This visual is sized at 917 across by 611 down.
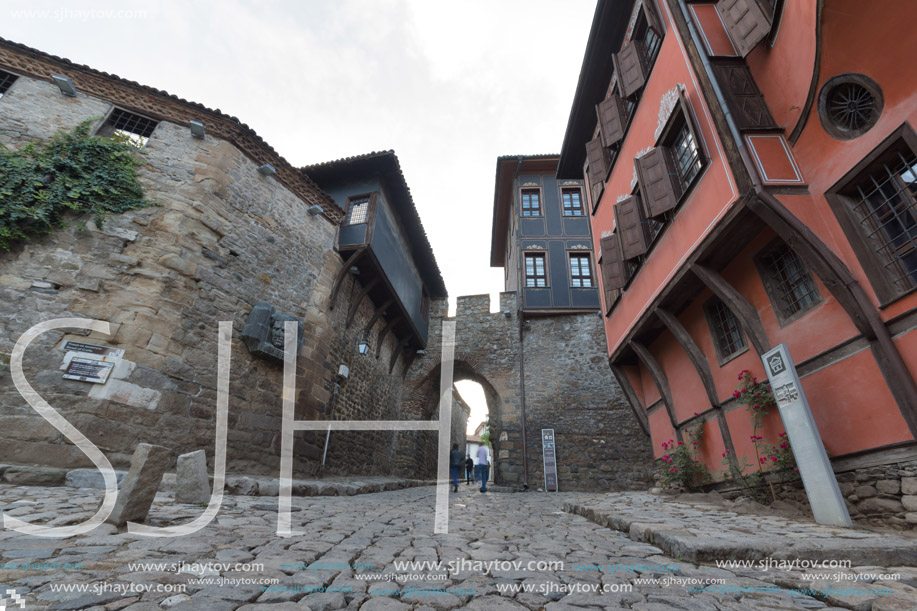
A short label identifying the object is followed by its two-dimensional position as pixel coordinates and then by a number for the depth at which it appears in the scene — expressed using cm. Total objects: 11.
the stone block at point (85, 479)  461
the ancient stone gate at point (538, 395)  1199
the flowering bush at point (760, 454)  453
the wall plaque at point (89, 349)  529
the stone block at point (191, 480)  410
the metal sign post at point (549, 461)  1175
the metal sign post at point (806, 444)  367
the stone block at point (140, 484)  296
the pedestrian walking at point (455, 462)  1055
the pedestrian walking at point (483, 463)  1095
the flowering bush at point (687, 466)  638
